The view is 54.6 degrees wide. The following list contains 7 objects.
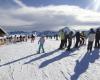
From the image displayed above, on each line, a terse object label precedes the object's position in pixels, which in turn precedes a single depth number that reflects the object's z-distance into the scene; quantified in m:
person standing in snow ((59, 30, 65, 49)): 8.08
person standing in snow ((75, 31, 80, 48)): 8.77
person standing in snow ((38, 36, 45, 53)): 7.69
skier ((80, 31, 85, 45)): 9.06
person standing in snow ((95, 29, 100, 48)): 7.99
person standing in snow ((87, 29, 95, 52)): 7.32
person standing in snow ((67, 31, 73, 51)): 8.11
